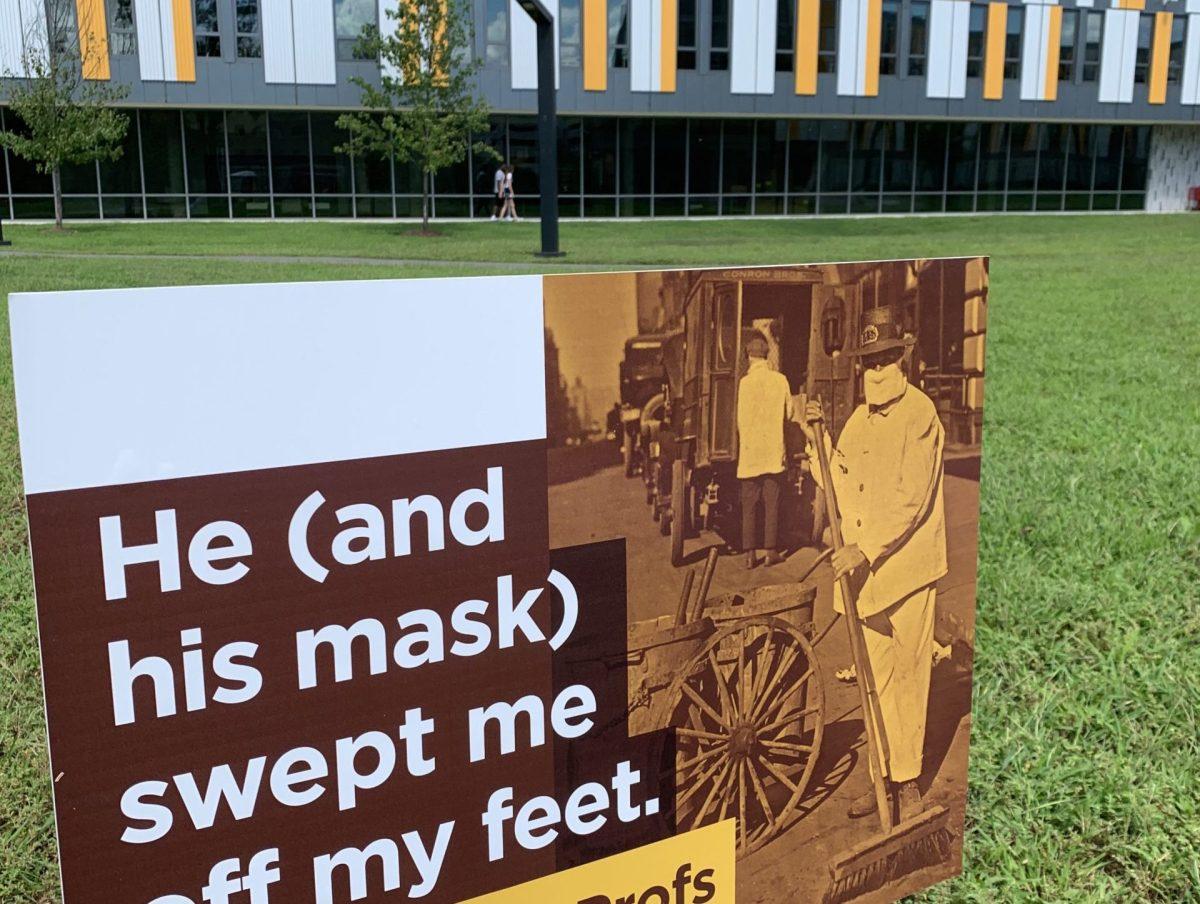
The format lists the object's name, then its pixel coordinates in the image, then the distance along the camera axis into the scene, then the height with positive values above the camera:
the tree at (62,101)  25.77 +1.44
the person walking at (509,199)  32.38 -0.94
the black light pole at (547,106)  16.89 +0.85
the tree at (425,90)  27.22 +1.72
